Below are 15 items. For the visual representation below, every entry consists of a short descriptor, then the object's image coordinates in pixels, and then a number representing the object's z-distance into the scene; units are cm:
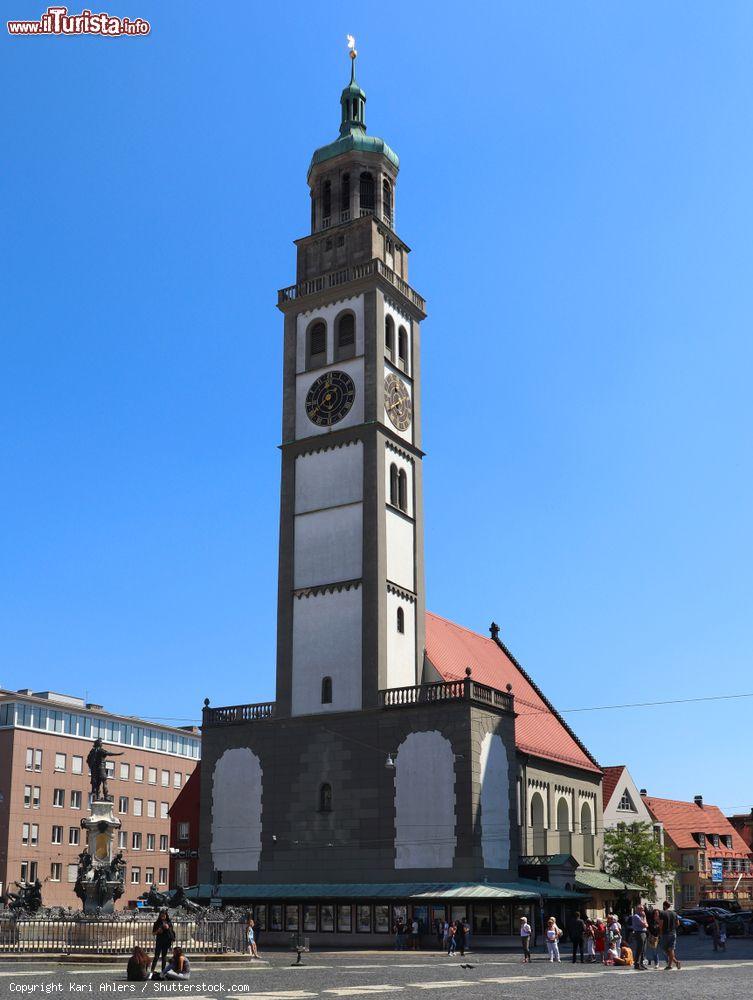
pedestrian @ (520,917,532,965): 3981
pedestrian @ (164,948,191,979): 2689
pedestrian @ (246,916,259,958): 3816
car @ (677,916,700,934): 7194
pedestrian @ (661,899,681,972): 3500
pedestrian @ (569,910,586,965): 3953
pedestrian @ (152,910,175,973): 2788
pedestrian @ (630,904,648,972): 3522
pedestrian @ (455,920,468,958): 4319
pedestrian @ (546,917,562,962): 3916
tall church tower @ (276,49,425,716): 5562
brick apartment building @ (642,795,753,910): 10850
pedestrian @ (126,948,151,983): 2623
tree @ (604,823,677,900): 7062
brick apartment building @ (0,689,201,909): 8975
